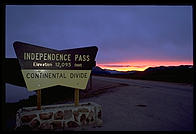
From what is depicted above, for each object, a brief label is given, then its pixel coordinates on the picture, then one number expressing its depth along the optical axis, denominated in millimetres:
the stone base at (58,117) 4508
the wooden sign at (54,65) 4946
